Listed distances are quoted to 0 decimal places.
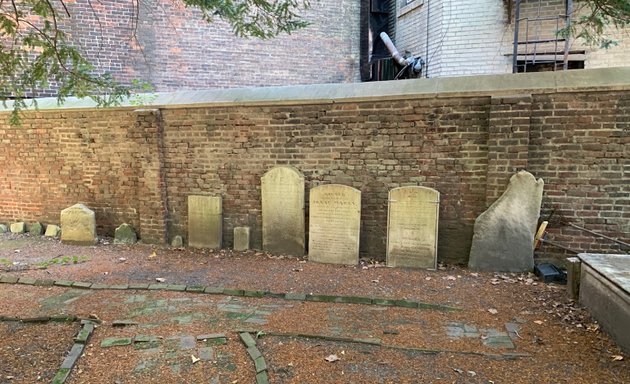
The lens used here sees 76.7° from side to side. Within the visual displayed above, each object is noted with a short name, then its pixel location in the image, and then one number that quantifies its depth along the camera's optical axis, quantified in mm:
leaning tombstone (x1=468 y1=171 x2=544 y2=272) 5504
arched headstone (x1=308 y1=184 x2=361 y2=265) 6199
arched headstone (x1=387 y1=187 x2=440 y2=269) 5855
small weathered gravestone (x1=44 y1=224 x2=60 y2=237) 7914
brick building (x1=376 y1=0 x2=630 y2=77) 8555
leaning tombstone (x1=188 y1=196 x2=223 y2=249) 7027
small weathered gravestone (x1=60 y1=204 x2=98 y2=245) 7387
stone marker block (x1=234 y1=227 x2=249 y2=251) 6926
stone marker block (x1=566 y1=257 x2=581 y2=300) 4617
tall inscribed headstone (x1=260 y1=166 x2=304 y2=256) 6547
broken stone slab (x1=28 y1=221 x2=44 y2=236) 8086
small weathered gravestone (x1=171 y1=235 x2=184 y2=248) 7289
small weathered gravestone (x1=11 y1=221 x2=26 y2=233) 8219
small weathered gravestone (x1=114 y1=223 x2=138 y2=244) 7477
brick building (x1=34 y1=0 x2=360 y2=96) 10617
